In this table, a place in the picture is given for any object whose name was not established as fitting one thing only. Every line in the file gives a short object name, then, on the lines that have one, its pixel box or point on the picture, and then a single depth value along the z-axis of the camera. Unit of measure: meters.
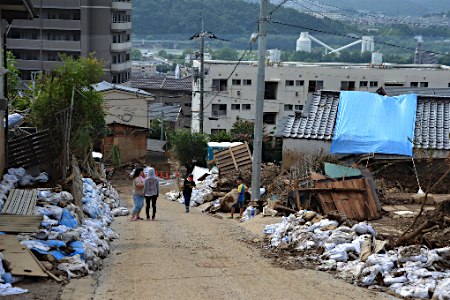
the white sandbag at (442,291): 10.21
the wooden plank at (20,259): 10.12
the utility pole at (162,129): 54.95
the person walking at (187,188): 22.25
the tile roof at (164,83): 85.38
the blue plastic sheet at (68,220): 13.36
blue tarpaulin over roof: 23.59
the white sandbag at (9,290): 9.34
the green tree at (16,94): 25.09
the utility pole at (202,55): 44.88
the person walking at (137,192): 18.61
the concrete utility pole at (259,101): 19.44
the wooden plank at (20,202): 13.38
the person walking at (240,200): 21.15
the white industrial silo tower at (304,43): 151.50
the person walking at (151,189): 18.75
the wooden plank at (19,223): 11.95
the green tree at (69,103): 19.71
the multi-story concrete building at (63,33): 68.81
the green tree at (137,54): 172.50
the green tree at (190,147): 42.78
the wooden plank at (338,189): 17.48
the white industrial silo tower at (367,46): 138.25
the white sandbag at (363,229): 13.49
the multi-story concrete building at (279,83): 64.12
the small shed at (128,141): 46.34
